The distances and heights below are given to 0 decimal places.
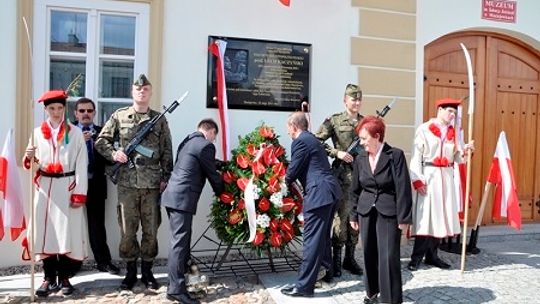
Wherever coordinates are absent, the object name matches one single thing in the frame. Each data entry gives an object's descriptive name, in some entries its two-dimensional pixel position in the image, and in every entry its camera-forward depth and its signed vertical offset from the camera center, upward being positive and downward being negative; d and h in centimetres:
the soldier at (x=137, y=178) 425 -32
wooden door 654 +74
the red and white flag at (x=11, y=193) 422 -47
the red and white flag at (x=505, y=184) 539 -42
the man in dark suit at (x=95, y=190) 459 -47
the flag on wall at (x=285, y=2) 531 +156
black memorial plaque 536 +79
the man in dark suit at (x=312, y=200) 409 -47
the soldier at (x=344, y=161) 479 -16
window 491 +97
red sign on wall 650 +187
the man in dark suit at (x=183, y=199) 400 -48
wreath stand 482 -125
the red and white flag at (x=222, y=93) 517 +54
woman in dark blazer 371 -45
